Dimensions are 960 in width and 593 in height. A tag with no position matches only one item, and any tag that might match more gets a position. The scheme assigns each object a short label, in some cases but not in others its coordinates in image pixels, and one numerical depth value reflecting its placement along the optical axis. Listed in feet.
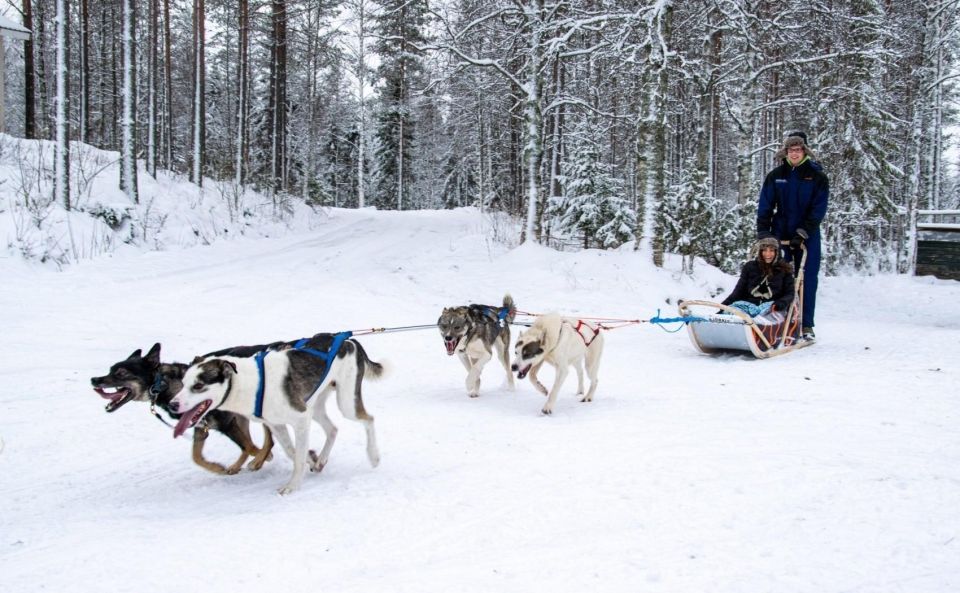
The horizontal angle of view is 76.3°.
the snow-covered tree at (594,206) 60.08
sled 23.81
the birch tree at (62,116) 42.75
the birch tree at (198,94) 68.08
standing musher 26.23
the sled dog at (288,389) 11.79
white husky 18.52
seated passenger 25.08
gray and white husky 20.42
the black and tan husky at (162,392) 13.41
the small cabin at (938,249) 39.63
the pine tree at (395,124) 116.78
